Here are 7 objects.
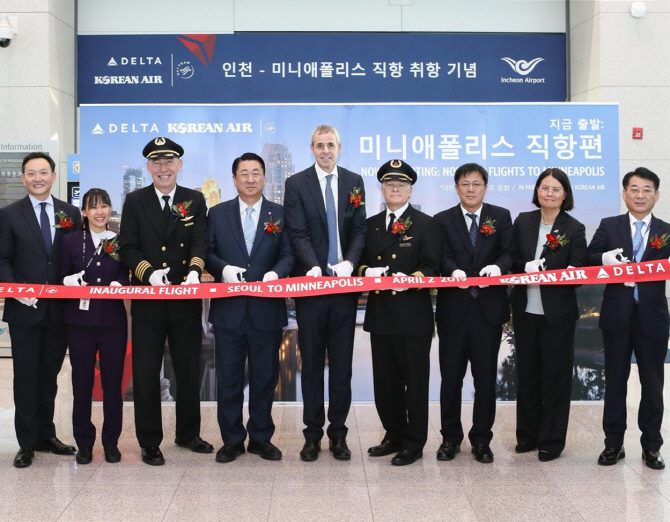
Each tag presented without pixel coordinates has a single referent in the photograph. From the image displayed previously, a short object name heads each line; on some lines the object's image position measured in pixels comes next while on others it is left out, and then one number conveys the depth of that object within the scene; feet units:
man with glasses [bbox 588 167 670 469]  13.55
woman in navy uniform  13.87
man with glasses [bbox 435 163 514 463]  14.11
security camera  26.71
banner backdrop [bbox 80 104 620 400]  18.65
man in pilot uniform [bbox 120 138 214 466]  14.08
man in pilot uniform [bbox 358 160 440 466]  13.88
